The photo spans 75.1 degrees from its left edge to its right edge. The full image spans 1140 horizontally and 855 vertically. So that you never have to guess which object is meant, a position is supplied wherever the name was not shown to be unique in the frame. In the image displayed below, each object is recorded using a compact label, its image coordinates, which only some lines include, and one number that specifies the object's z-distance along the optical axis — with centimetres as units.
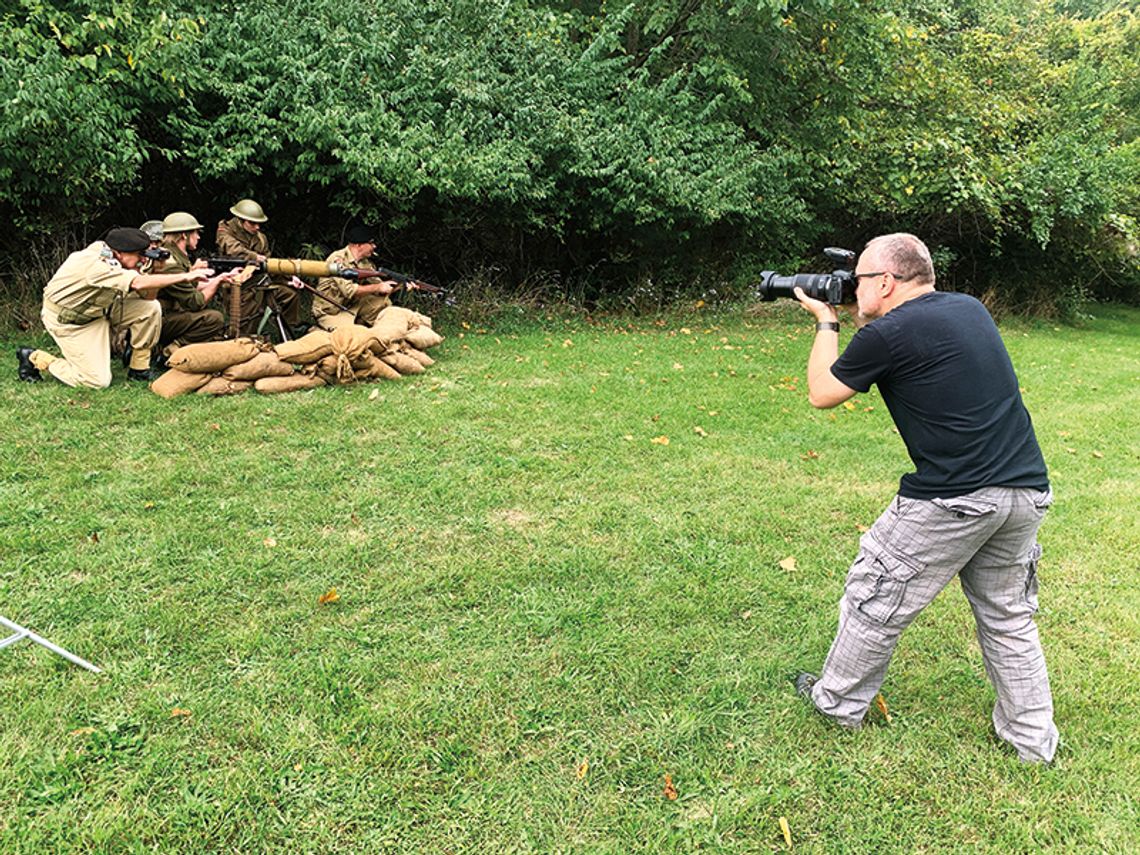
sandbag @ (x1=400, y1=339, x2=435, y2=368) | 770
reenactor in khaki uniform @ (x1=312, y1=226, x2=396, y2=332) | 816
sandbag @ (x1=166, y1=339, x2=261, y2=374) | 619
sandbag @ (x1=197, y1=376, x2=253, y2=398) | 625
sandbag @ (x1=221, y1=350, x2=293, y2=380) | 640
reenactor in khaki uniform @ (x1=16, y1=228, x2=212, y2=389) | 613
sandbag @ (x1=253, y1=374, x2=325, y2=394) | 642
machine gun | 718
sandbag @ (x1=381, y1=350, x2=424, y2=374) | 729
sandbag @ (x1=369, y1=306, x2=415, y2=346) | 761
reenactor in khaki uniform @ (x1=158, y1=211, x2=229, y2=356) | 706
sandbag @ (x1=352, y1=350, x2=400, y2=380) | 686
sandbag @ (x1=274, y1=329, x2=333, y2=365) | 662
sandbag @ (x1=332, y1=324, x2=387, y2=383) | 669
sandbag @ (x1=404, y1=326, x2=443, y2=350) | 796
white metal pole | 254
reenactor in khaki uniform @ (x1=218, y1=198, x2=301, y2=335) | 771
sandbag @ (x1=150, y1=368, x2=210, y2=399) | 615
